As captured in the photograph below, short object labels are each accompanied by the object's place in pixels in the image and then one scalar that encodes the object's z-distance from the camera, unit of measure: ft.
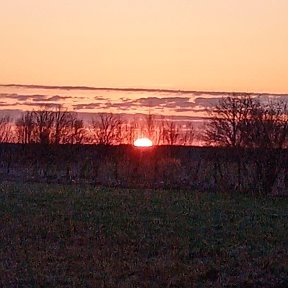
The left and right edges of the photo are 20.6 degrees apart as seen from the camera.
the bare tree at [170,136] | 207.51
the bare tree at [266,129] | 126.82
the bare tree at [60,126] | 226.48
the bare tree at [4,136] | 234.33
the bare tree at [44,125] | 226.38
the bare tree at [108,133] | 211.80
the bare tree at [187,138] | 198.31
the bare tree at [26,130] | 229.80
